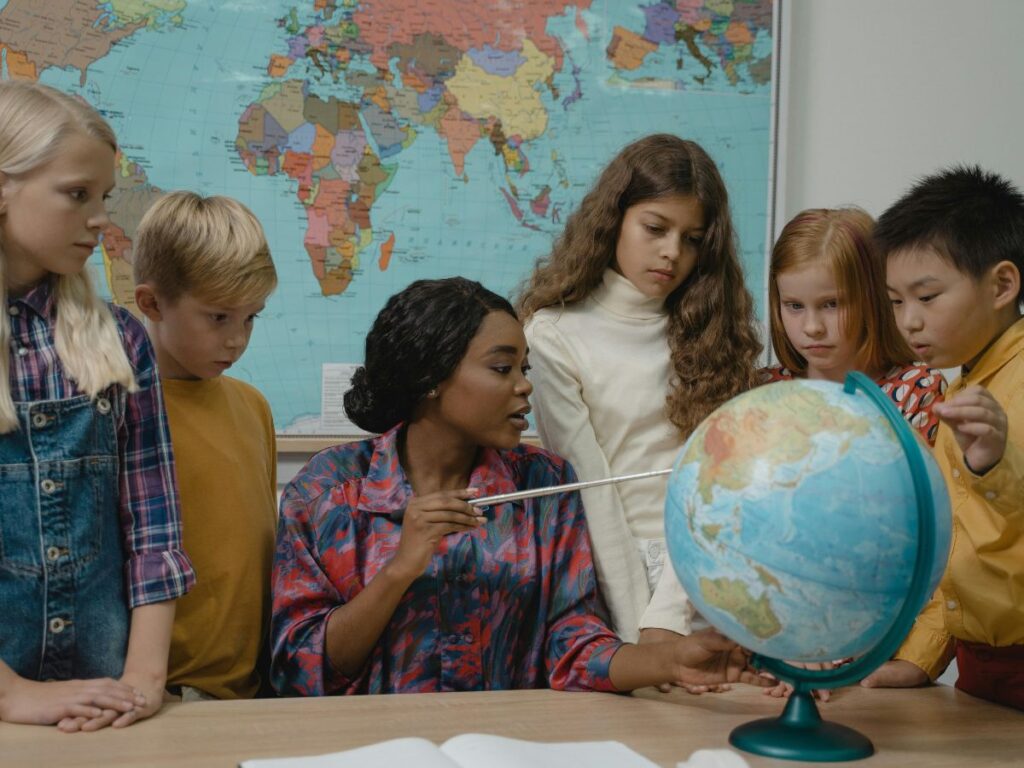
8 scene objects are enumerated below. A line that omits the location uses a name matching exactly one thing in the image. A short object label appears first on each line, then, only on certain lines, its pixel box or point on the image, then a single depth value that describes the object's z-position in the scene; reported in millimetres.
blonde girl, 1441
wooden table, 1295
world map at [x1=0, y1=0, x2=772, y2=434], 2717
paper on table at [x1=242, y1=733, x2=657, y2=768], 1205
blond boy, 1781
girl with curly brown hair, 1959
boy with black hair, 1543
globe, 1206
